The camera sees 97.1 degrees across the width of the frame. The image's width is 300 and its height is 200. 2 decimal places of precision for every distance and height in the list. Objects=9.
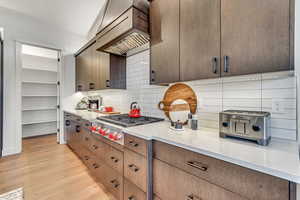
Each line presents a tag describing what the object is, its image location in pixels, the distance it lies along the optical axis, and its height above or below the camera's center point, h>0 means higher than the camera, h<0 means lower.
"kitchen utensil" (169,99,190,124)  1.54 -0.14
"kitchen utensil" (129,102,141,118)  1.95 -0.19
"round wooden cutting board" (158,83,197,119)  1.50 +0.03
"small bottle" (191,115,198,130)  1.31 -0.23
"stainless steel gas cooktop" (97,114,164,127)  1.46 -0.27
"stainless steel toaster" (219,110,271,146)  0.86 -0.18
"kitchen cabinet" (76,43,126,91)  2.33 +0.57
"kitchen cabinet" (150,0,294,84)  0.77 +0.45
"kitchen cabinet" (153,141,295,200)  0.62 -0.45
